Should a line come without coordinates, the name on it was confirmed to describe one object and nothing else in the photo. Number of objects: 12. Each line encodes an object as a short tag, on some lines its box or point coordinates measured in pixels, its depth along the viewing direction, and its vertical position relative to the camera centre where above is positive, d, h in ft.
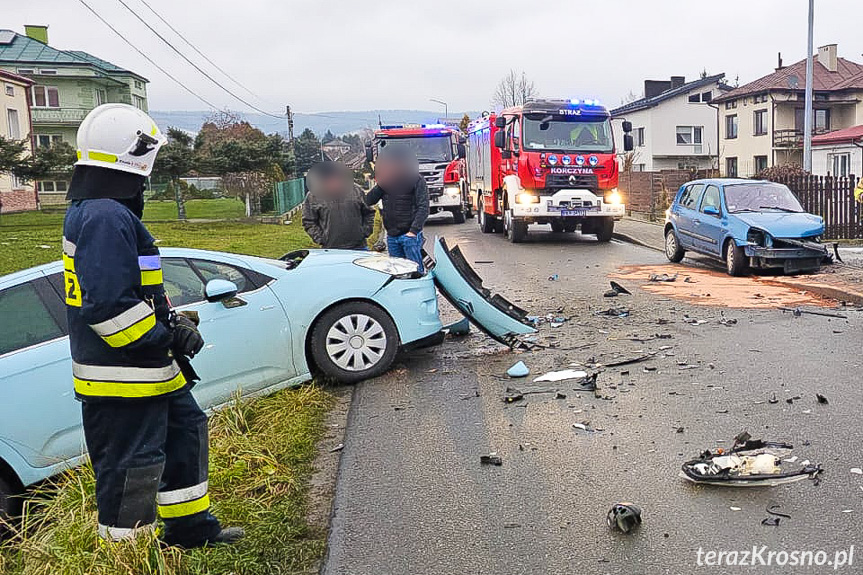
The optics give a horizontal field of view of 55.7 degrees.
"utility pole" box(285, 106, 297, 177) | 150.20 +14.81
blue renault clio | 41.19 -2.57
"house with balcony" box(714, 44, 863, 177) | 149.89 +12.41
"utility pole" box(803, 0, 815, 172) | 69.97 +4.61
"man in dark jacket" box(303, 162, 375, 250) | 29.17 -0.36
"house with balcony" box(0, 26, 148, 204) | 172.04 +28.85
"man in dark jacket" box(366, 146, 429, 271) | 31.86 -0.39
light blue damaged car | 15.97 -3.06
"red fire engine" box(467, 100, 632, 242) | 61.00 +1.94
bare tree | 210.38 +24.57
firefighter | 10.54 -1.51
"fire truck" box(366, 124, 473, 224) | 85.97 +4.41
